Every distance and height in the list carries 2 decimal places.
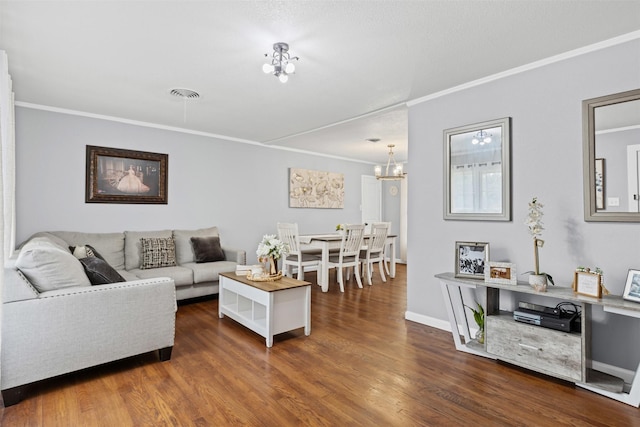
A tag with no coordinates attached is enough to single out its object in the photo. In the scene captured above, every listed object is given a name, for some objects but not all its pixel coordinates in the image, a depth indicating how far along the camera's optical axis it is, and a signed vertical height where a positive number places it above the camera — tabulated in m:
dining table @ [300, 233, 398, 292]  5.05 -0.47
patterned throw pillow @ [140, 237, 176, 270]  4.20 -0.48
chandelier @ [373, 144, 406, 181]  5.80 +0.75
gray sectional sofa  2.02 -0.68
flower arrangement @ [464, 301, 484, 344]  2.86 -0.88
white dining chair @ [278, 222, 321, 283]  5.19 -0.61
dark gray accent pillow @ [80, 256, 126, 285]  2.49 -0.43
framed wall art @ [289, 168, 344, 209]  6.42 +0.53
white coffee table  2.95 -0.84
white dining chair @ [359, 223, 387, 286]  5.58 -0.55
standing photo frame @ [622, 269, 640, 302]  2.11 -0.44
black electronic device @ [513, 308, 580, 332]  2.29 -0.72
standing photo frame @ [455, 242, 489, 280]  2.81 -0.36
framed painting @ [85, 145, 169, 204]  4.31 +0.51
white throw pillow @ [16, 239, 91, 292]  2.17 -0.36
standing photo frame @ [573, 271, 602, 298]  2.20 -0.44
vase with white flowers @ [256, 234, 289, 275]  3.31 -0.35
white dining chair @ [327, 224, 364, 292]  5.16 -0.57
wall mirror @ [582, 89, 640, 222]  2.27 +0.42
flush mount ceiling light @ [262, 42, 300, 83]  2.44 +1.17
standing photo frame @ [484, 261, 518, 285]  2.56 -0.43
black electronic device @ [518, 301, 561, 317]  2.38 -0.67
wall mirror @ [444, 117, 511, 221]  2.91 +0.41
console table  2.12 -0.89
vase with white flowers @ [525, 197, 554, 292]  2.41 -0.17
